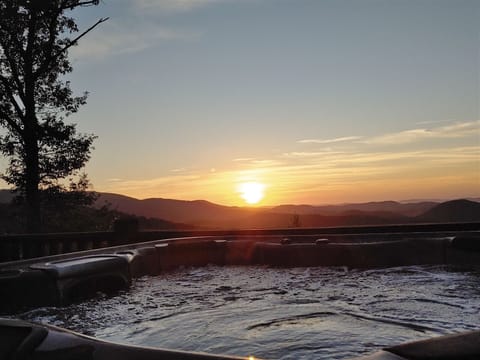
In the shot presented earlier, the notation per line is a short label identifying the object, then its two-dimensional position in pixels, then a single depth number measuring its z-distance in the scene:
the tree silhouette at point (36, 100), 8.42
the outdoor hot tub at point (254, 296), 2.05
